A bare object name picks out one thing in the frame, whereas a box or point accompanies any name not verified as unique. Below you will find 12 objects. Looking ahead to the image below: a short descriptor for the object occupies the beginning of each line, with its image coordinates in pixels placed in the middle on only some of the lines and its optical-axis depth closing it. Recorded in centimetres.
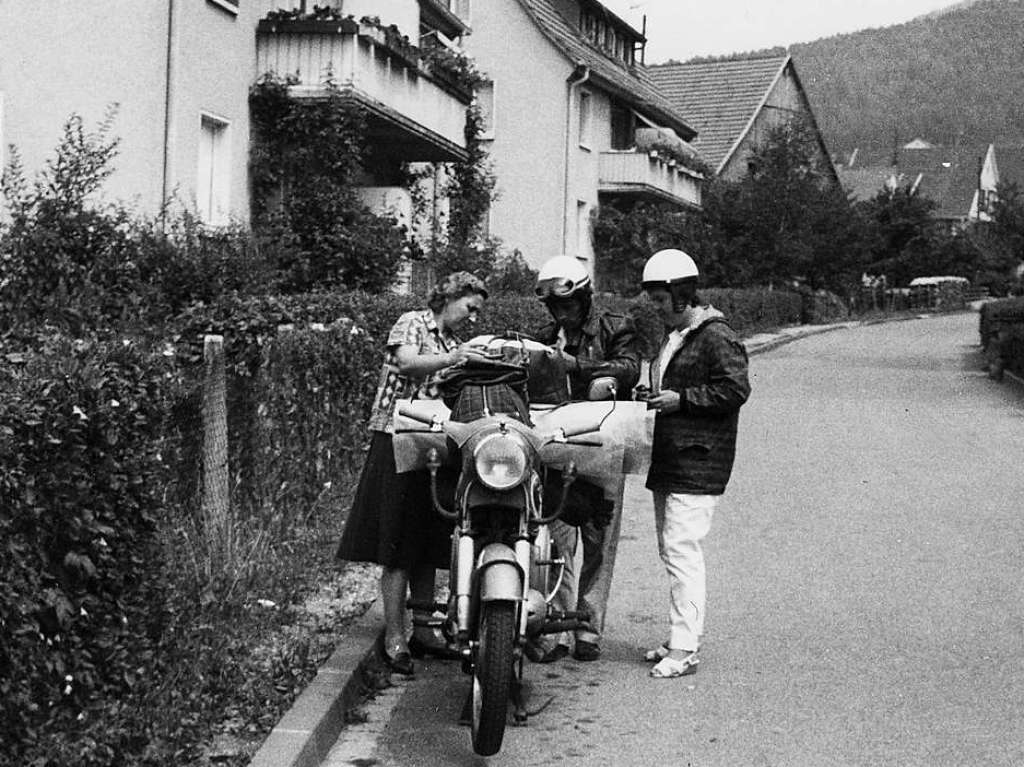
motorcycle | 566
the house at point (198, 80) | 1500
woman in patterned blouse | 690
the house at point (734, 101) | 5891
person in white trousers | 702
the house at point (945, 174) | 11793
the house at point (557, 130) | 3750
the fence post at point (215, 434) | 820
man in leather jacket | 714
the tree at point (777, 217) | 4812
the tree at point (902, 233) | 7306
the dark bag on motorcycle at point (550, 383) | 677
